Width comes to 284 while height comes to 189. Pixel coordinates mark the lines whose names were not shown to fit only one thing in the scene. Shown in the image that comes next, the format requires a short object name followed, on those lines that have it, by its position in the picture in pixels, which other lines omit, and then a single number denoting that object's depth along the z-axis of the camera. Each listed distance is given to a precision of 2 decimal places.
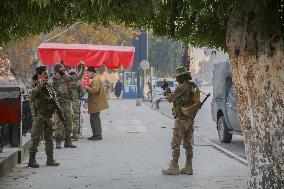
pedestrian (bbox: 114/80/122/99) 59.47
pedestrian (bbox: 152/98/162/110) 36.36
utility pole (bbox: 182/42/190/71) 16.84
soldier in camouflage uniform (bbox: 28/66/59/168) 10.66
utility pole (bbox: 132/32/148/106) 52.31
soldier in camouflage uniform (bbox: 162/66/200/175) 9.74
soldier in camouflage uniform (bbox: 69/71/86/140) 14.84
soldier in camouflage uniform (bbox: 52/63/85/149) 13.74
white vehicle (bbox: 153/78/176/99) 49.96
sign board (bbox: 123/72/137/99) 58.16
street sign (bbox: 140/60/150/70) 41.87
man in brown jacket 15.70
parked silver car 14.64
